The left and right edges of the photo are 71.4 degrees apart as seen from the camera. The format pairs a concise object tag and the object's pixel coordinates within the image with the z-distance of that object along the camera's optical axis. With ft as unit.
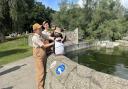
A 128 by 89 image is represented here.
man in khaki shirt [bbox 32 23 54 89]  6.82
